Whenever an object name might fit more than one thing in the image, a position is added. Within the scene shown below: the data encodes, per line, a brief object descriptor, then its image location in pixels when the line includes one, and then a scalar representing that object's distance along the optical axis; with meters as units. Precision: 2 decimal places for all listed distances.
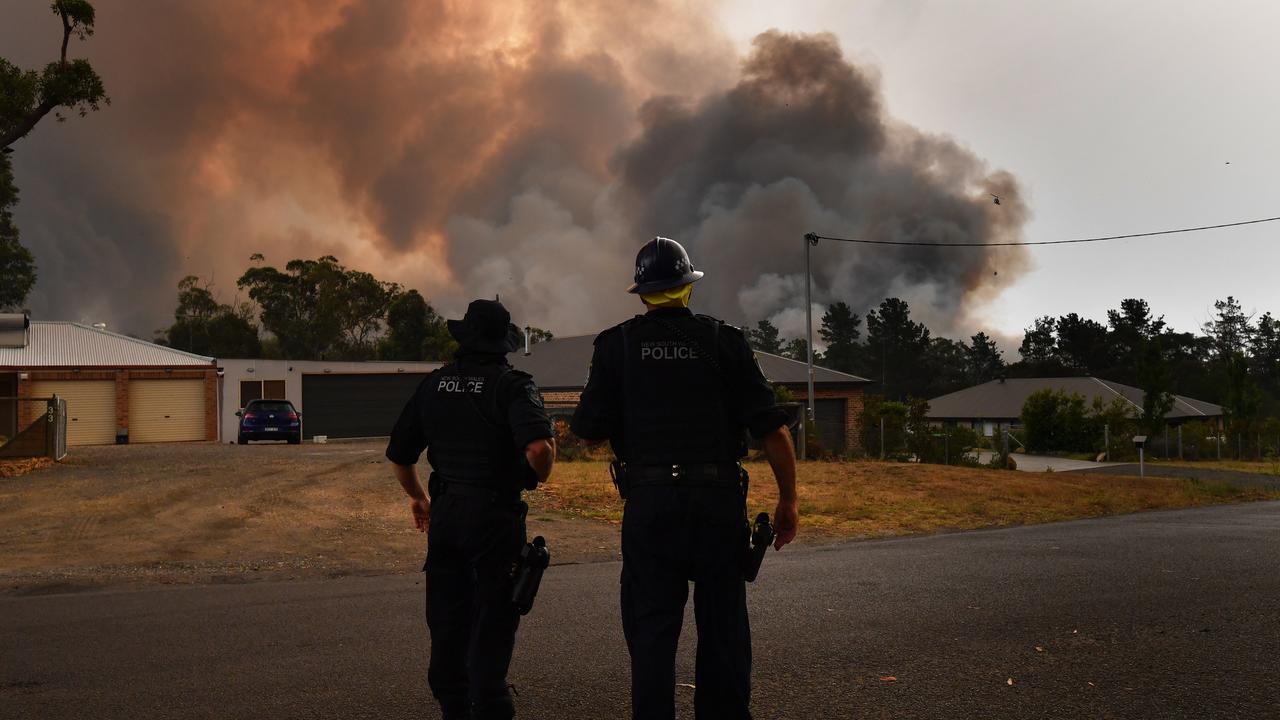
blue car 28.55
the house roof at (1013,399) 60.00
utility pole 36.44
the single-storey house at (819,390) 40.38
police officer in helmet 3.22
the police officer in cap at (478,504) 3.73
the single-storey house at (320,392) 39.03
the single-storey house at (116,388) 36.78
